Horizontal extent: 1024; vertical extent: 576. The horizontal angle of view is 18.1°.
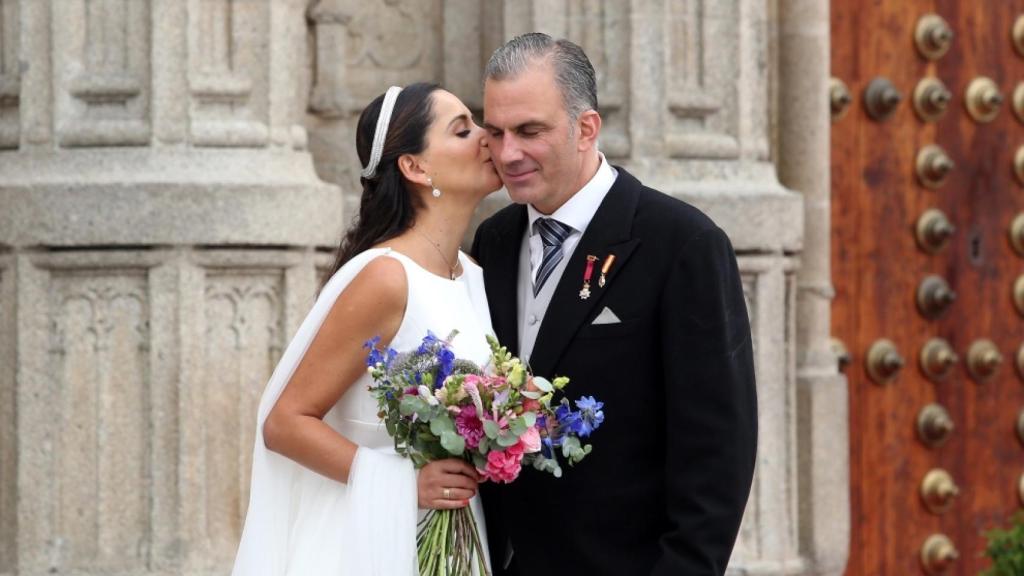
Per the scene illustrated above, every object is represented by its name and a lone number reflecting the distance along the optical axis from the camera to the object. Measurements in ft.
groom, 19.42
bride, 19.96
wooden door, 38.56
